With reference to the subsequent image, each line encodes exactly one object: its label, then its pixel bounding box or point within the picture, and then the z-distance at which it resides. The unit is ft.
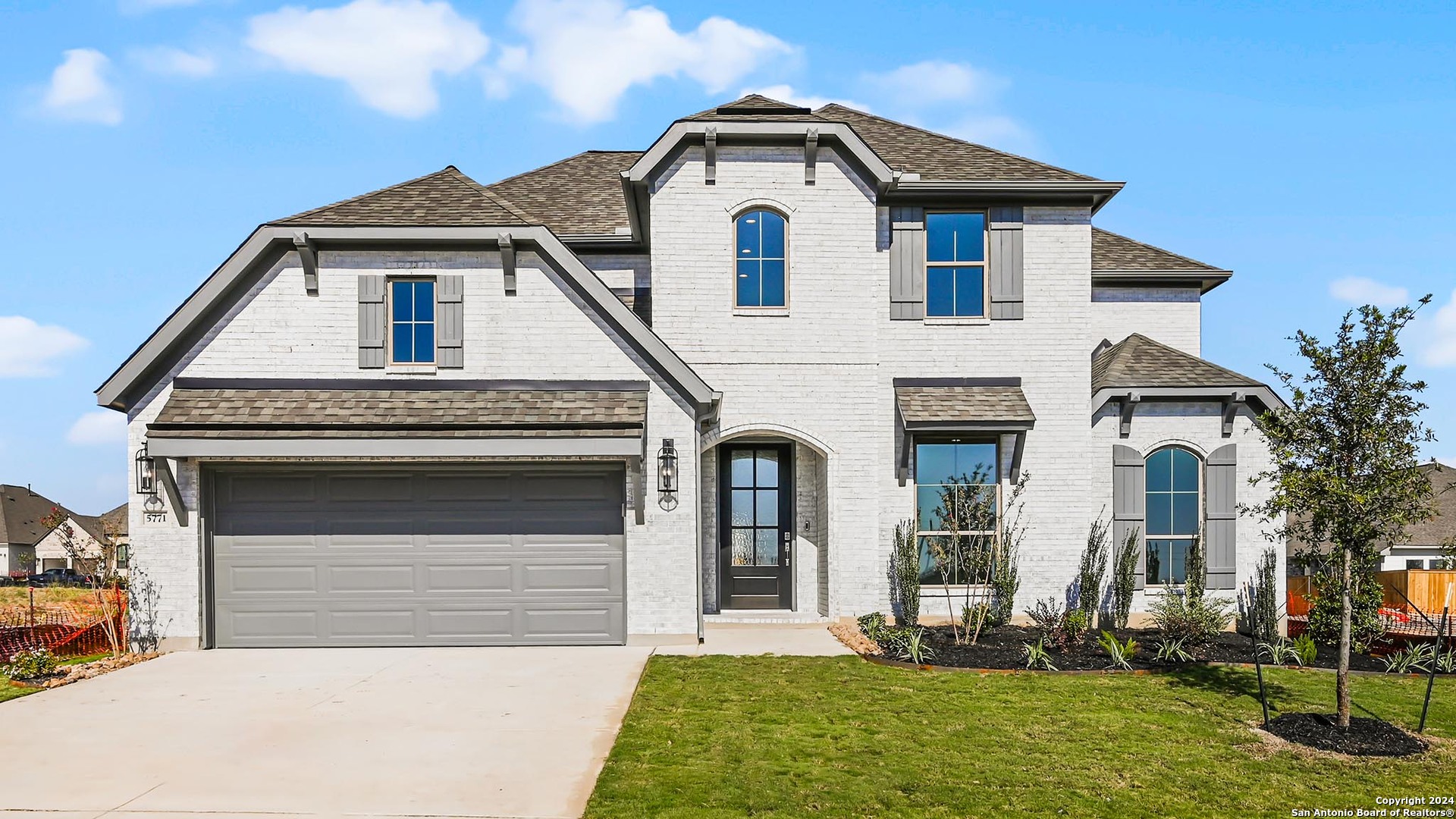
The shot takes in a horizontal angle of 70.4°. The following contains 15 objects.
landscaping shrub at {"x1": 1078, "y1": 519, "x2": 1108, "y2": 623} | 48.88
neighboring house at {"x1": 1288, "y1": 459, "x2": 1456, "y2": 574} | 139.54
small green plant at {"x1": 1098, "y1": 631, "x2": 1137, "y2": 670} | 37.65
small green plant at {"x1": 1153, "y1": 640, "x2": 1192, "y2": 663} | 38.42
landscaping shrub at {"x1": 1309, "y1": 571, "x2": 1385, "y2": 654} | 40.40
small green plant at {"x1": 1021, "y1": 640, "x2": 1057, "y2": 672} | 37.58
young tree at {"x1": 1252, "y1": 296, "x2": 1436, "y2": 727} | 27.71
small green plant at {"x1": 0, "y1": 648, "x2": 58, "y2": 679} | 36.65
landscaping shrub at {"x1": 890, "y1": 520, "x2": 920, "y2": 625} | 47.57
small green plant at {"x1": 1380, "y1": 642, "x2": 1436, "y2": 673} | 37.63
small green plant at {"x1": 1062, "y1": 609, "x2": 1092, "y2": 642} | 42.47
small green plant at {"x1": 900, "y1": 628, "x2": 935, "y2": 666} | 38.45
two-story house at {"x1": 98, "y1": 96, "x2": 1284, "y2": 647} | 42.52
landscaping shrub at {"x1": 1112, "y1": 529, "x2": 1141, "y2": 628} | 48.75
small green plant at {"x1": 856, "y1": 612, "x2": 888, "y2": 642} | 43.42
